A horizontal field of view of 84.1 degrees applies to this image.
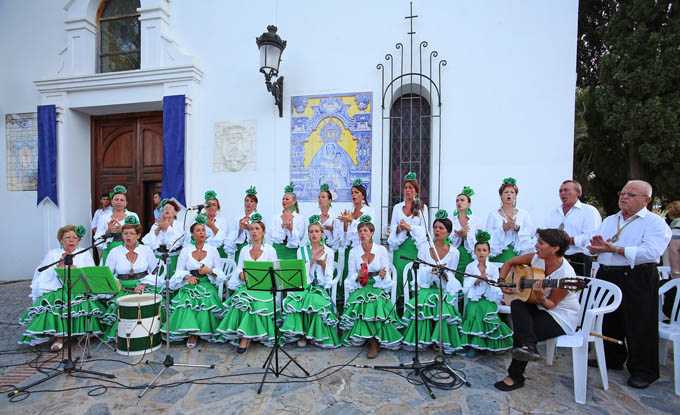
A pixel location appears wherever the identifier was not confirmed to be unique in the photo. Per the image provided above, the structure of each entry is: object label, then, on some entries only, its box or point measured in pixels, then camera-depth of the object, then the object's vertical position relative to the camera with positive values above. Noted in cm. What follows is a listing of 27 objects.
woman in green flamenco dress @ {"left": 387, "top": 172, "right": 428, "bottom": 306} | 502 -48
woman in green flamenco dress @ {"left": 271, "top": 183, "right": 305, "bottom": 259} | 555 -53
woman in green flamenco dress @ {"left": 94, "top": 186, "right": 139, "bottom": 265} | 570 -39
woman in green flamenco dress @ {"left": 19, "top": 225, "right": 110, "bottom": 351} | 452 -140
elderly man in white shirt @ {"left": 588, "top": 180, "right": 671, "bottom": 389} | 350 -70
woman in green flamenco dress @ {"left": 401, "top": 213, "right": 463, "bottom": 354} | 425 -129
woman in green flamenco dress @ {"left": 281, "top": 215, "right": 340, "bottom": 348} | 445 -131
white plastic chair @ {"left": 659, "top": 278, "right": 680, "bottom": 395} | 350 -128
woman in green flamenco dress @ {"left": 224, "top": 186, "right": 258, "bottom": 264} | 583 -62
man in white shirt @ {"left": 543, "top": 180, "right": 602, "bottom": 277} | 440 -30
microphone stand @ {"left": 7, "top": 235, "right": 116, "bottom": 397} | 370 -176
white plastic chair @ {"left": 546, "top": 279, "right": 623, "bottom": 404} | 330 -126
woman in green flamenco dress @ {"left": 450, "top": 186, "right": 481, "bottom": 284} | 501 -44
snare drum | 415 -145
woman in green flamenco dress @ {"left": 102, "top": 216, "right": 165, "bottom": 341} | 483 -97
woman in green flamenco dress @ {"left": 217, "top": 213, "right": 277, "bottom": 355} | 436 -145
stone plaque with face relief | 710 +95
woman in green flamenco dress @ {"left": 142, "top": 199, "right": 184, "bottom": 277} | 579 -59
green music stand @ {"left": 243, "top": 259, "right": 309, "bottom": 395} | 363 -79
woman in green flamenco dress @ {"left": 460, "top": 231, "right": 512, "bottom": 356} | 414 -127
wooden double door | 793 +82
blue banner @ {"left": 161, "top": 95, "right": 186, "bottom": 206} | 712 +91
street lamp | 611 +237
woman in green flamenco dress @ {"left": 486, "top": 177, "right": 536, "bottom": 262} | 492 -43
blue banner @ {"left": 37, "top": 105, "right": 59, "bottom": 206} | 760 +87
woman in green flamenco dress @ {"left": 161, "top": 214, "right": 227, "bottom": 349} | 454 -121
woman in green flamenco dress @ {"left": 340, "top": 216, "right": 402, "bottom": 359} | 429 -122
